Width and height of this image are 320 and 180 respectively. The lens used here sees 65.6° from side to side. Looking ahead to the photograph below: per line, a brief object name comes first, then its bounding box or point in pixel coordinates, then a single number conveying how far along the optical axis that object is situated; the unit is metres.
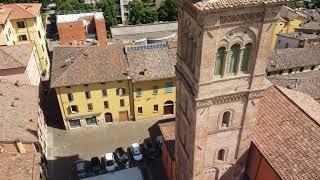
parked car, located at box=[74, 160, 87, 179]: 32.04
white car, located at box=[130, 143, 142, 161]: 33.99
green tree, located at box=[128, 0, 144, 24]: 64.76
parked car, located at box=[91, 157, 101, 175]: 32.63
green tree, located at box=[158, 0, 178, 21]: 64.72
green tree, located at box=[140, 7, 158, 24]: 64.37
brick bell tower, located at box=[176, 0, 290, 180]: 16.79
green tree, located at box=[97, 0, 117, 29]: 63.60
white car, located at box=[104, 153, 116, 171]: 32.70
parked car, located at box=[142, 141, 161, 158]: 34.67
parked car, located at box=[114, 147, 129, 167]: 33.74
